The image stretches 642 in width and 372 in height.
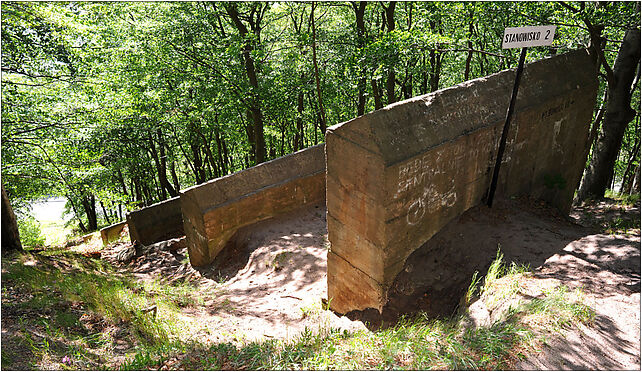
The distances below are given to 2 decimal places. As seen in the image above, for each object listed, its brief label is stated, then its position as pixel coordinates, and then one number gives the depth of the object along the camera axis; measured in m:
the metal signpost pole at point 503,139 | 5.14
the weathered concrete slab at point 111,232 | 13.15
